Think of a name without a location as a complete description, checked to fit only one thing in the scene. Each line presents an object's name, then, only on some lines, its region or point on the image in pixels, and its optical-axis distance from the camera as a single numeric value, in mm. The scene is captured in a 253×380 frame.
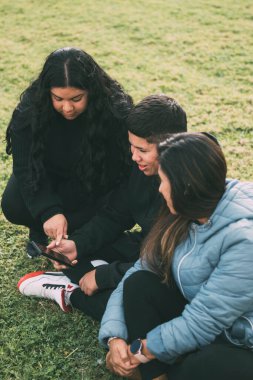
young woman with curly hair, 3209
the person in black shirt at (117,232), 2939
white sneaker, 3375
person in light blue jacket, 2299
